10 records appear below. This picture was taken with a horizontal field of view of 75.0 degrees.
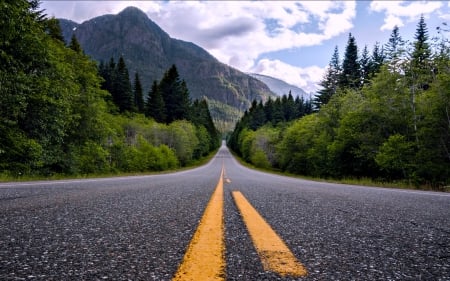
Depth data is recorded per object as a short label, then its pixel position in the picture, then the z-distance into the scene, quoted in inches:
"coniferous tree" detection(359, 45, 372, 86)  1831.9
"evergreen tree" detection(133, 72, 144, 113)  2154.3
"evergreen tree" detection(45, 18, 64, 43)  904.9
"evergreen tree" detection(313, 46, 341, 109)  1956.2
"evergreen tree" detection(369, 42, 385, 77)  1759.8
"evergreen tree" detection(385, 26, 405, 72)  711.1
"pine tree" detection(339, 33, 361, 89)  1804.9
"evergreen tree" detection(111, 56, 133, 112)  1854.1
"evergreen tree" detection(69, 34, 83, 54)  1202.5
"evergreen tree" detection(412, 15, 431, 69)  654.5
